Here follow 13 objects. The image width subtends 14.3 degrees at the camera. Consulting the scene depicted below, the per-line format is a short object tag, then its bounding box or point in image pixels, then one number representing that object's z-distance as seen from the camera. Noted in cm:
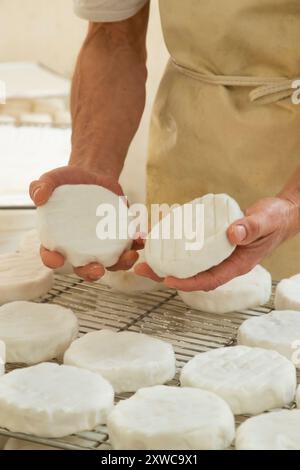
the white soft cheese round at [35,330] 122
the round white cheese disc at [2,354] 119
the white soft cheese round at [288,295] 134
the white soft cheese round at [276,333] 123
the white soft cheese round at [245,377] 112
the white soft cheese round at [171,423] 103
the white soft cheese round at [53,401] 107
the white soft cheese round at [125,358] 117
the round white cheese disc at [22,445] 111
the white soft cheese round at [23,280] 139
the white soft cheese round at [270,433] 102
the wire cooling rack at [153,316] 128
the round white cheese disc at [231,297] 135
